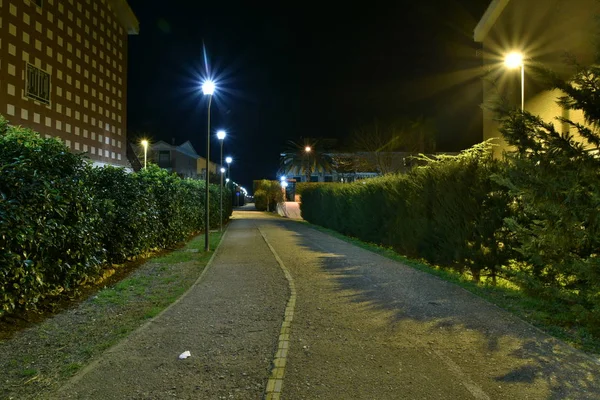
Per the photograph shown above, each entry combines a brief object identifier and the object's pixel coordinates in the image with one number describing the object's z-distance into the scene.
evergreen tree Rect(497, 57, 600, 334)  4.65
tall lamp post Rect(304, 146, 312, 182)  53.76
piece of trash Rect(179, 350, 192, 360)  4.56
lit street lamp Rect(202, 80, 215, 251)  14.48
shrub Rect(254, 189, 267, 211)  63.37
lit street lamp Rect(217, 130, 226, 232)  25.60
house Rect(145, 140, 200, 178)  58.72
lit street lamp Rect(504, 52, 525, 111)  12.63
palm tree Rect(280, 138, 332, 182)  55.34
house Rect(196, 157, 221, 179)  71.97
